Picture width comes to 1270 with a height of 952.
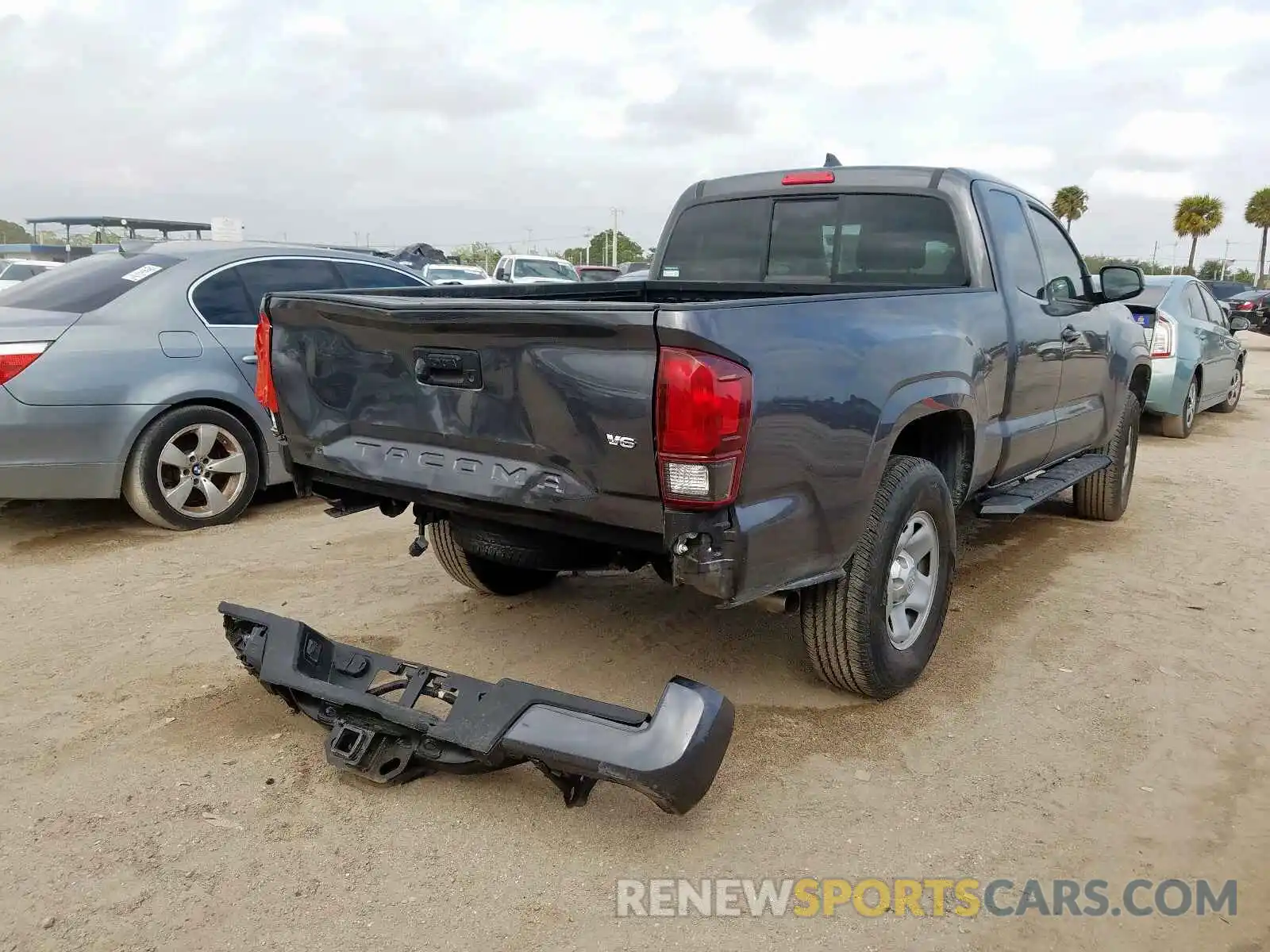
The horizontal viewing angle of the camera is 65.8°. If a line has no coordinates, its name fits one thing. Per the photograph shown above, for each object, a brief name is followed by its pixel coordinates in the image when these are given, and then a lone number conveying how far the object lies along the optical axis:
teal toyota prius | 9.18
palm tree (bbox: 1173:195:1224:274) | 55.19
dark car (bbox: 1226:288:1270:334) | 18.62
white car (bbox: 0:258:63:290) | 15.57
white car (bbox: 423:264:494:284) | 20.69
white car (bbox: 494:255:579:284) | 23.02
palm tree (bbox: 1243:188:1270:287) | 54.51
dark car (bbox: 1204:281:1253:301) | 29.14
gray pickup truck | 2.58
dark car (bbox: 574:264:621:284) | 21.00
